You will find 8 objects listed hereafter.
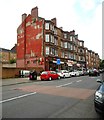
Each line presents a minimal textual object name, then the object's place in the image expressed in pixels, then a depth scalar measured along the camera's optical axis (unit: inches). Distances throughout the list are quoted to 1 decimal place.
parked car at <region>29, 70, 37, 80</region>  549.7
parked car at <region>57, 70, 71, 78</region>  685.2
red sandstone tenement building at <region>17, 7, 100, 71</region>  892.3
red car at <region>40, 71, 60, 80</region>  552.0
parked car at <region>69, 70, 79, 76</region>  805.7
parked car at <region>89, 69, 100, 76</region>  831.7
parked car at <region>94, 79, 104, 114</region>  118.8
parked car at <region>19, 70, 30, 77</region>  648.1
